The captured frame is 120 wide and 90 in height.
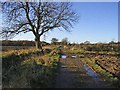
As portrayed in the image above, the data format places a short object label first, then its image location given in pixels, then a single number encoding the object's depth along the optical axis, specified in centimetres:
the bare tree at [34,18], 1019
